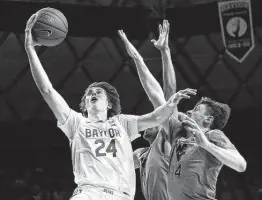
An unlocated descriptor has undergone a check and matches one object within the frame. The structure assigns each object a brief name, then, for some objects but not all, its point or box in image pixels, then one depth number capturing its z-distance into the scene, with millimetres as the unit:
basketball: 5383
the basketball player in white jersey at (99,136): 4789
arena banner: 10484
